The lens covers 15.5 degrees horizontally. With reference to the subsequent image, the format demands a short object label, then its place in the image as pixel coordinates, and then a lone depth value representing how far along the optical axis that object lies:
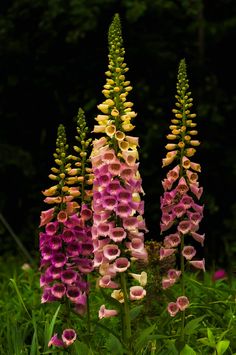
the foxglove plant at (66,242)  4.07
